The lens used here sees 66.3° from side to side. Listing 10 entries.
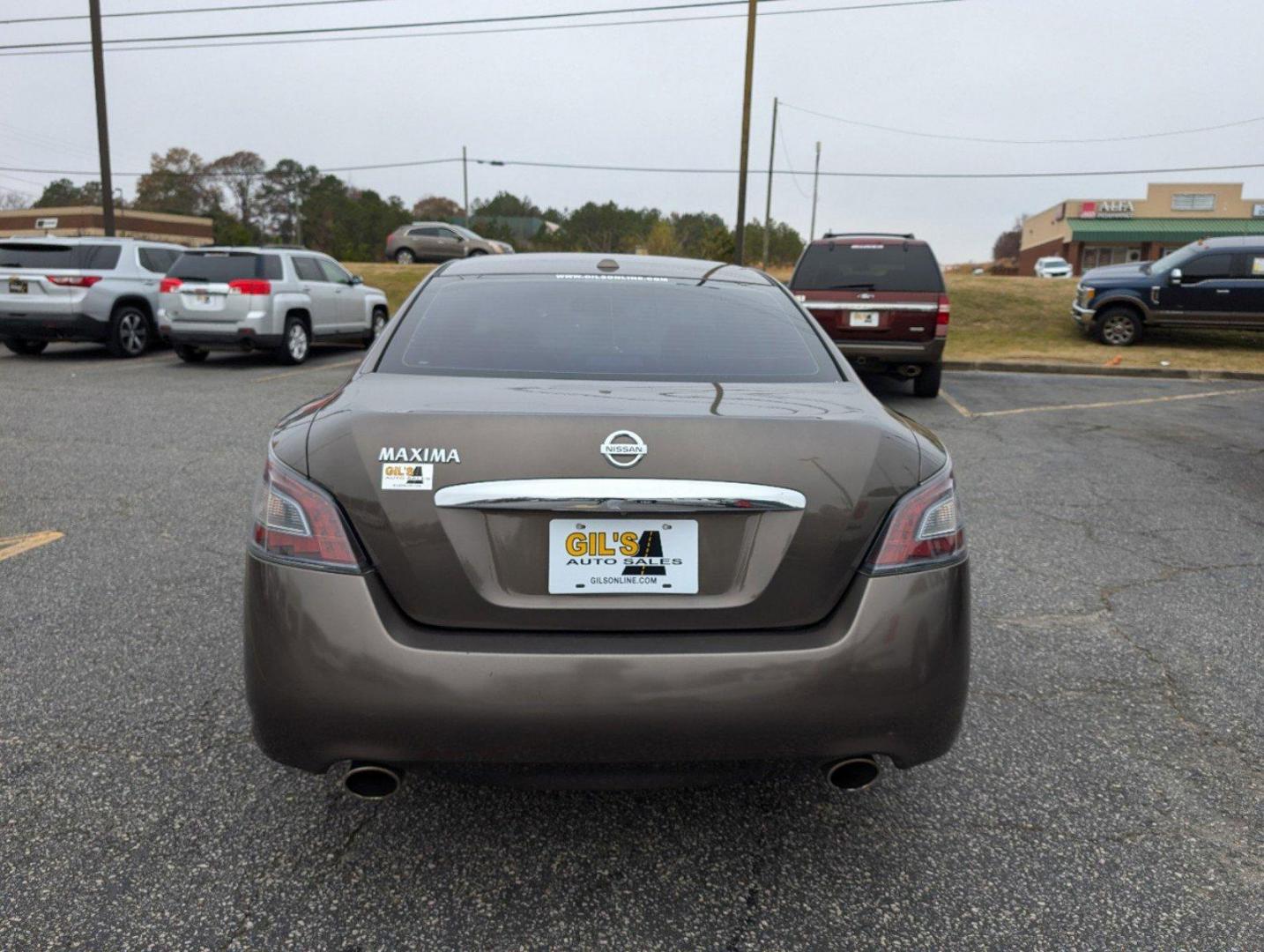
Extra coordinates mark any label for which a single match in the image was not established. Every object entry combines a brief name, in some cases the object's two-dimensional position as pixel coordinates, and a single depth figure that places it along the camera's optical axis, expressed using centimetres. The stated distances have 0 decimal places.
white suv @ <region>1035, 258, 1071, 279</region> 4947
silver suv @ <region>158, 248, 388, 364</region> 1344
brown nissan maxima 213
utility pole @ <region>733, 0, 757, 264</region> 2233
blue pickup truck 1695
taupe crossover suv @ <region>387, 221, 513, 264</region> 3538
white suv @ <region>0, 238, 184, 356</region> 1372
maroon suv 1073
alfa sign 6419
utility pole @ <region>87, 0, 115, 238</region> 2170
